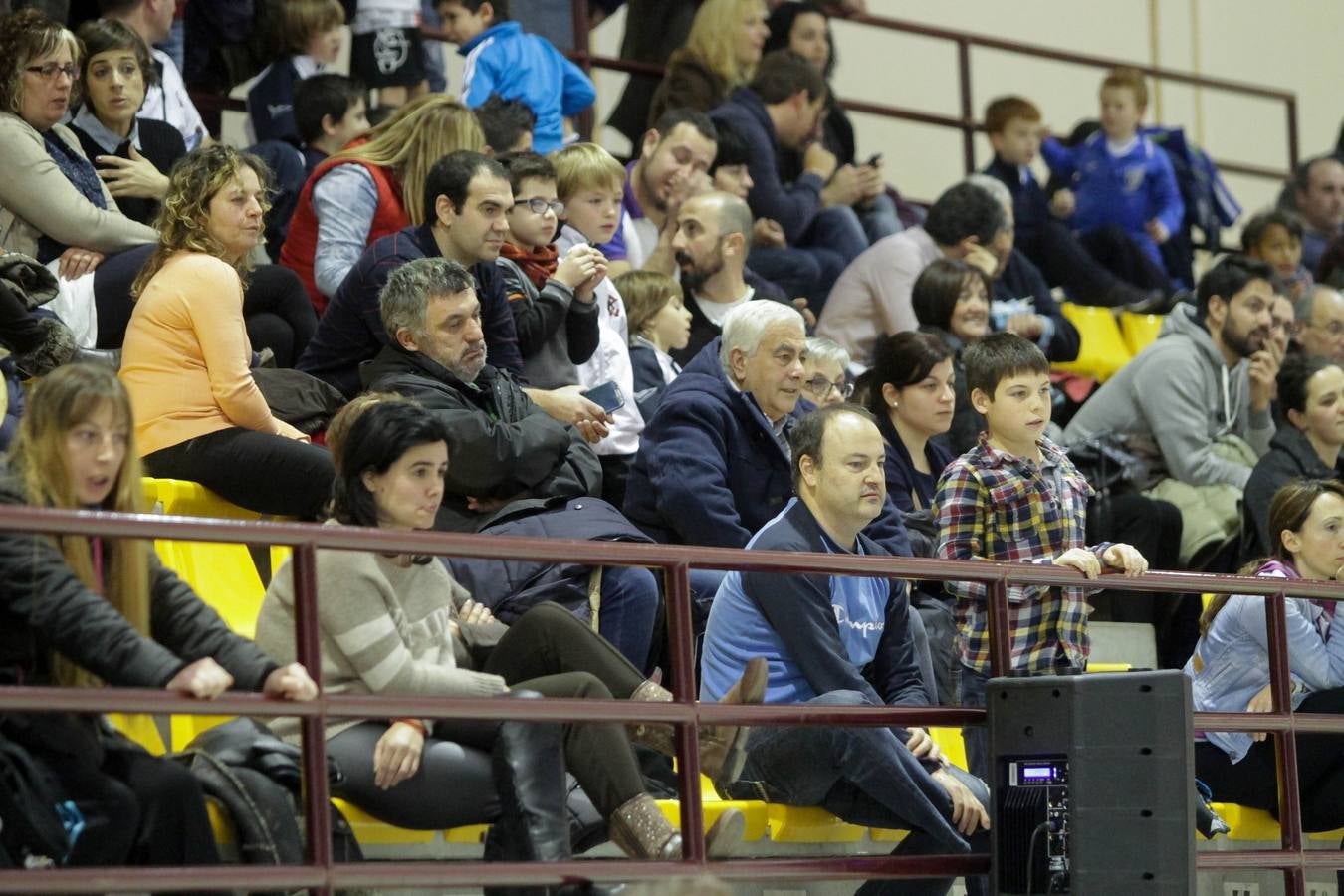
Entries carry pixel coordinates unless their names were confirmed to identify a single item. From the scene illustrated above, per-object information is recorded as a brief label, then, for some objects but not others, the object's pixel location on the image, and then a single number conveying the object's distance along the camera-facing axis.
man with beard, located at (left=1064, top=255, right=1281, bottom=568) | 15.45
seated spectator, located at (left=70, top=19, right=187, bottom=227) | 13.19
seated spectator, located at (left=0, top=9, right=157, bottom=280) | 12.16
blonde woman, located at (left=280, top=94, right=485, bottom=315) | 13.28
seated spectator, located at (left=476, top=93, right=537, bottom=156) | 15.19
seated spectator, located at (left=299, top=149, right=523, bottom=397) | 11.88
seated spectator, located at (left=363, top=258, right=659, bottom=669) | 10.92
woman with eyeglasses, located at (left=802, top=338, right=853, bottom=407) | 13.73
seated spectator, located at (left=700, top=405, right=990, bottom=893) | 9.56
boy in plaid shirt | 10.58
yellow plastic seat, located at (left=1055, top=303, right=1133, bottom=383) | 19.97
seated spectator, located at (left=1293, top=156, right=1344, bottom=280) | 23.34
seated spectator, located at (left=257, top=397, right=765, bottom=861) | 8.29
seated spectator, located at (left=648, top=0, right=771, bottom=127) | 18.48
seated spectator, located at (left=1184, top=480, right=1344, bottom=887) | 11.30
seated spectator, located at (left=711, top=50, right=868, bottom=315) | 17.84
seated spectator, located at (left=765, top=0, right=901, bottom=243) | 18.94
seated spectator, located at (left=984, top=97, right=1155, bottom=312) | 20.87
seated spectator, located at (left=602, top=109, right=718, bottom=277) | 15.96
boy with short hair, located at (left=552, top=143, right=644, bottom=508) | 13.04
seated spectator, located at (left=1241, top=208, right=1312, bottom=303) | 20.62
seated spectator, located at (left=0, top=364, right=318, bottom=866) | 7.43
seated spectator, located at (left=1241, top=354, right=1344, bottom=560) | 14.64
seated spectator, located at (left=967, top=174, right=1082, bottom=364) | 17.31
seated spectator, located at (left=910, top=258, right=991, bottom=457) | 15.50
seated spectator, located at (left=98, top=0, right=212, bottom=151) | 14.45
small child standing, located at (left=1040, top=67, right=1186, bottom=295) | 21.42
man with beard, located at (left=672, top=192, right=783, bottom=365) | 14.62
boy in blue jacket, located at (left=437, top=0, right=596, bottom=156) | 16.27
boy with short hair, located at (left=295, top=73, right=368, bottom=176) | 15.09
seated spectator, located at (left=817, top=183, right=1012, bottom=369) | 16.77
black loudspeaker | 9.12
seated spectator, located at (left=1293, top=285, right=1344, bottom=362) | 18.44
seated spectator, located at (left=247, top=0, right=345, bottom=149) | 15.80
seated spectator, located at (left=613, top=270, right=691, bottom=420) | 14.08
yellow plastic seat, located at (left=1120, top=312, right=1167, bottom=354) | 20.55
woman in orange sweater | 10.69
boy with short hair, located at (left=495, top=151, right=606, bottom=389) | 12.53
